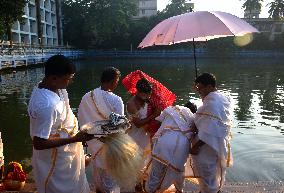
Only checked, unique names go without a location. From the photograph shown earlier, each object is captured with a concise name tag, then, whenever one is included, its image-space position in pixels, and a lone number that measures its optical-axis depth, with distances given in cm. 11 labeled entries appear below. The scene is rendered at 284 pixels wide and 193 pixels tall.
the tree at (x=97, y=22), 6662
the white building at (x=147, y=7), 9401
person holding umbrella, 414
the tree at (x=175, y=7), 6794
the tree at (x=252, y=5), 7112
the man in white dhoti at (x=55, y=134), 279
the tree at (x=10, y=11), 2367
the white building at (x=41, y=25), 5112
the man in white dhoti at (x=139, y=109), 469
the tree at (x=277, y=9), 6618
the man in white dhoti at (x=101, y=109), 421
